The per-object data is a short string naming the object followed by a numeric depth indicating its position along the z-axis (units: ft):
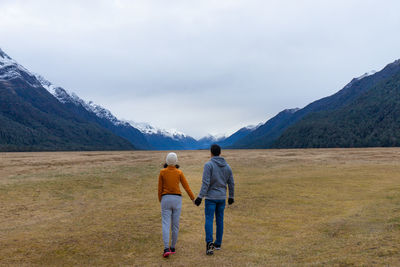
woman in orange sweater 26.21
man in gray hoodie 26.61
